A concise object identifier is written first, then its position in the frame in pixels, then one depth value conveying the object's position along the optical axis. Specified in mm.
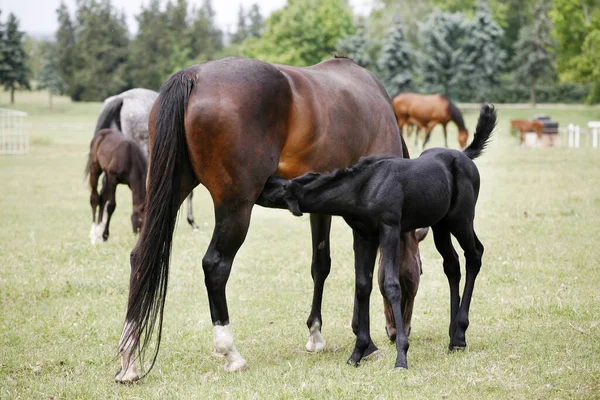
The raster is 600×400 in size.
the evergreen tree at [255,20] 115062
